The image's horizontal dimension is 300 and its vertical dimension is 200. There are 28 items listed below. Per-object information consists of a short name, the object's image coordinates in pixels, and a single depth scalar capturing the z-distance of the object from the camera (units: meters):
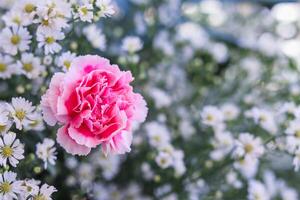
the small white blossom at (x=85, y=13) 0.46
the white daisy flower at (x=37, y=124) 0.48
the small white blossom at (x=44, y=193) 0.42
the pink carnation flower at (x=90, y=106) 0.39
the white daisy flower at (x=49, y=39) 0.47
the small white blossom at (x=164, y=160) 0.59
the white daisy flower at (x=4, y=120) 0.42
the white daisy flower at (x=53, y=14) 0.47
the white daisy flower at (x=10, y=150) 0.42
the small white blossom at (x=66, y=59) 0.48
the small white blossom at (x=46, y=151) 0.48
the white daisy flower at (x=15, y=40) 0.50
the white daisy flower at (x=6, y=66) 0.52
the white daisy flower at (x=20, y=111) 0.43
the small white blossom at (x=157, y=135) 0.62
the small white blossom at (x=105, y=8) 0.47
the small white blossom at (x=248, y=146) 0.57
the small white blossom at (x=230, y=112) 0.68
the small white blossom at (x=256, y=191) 0.62
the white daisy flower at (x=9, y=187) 0.42
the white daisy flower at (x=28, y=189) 0.42
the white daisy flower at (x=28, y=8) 0.48
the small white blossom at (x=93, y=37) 0.57
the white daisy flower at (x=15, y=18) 0.50
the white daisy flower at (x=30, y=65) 0.51
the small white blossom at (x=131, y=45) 0.62
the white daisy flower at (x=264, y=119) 0.62
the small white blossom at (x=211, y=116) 0.64
